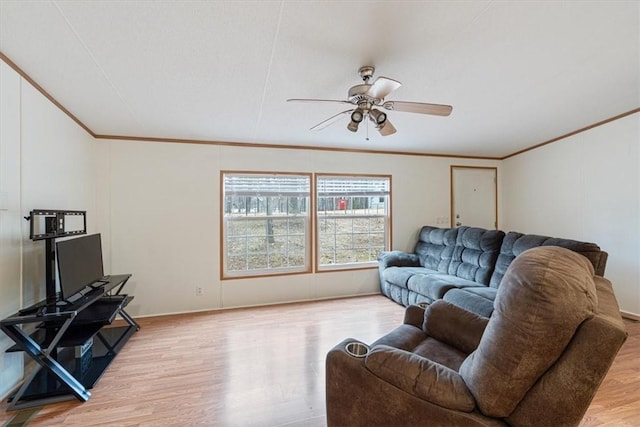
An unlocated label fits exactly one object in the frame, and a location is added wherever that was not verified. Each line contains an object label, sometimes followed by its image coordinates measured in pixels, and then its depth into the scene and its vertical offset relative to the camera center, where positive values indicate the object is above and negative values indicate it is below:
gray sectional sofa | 2.90 -0.74
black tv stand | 1.95 -1.01
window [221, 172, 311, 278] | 4.02 -0.19
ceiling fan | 2.08 +0.81
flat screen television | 2.25 -0.45
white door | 5.07 +0.23
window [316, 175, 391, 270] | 4.44 -0.15
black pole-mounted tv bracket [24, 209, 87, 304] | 2.14 -0.16
